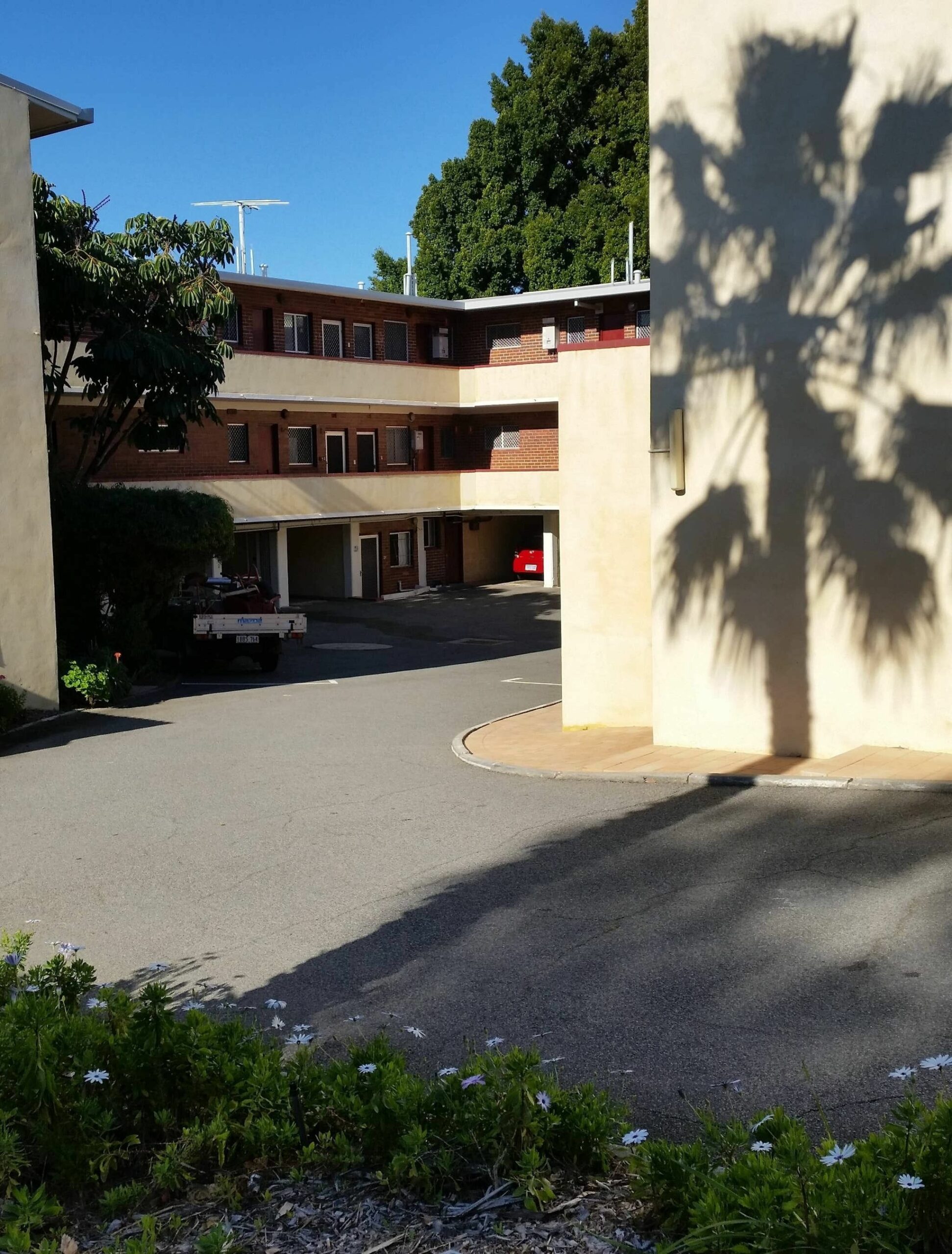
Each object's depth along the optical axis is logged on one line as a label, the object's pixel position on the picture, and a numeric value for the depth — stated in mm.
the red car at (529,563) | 44438
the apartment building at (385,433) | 36000
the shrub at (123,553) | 22297
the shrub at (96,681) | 19719
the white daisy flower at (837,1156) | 3854
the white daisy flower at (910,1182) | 3691
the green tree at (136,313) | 22094
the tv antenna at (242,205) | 47375
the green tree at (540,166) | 53156
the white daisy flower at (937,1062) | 4070
